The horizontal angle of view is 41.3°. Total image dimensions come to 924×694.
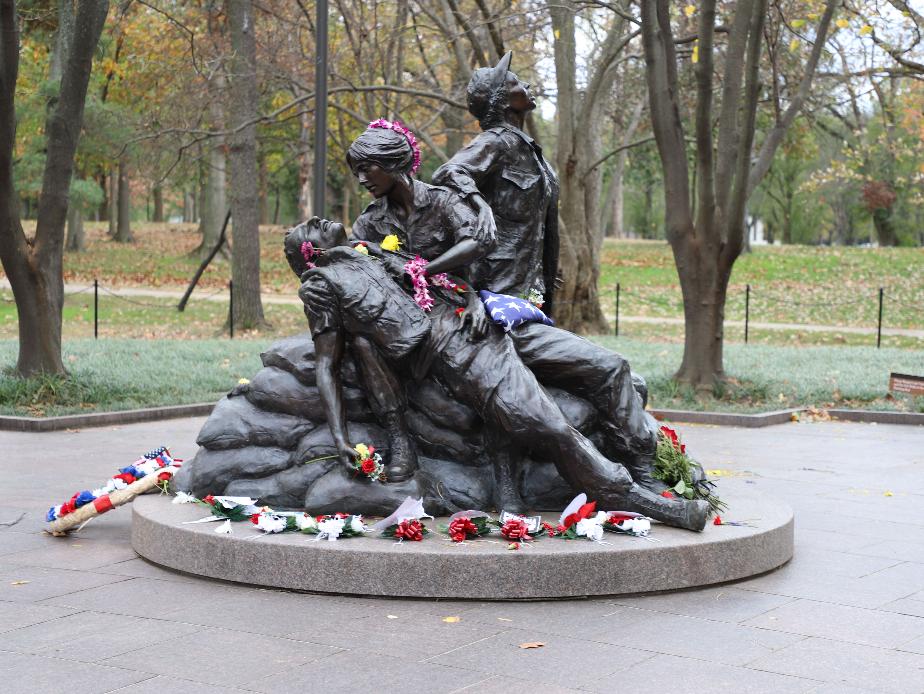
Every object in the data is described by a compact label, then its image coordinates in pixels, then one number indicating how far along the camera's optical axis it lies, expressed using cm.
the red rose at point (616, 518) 607
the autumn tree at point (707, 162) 1344
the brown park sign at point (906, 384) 1406
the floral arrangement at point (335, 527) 588
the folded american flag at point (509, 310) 656
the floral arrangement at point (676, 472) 664
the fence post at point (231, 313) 2085
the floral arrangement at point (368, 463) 623
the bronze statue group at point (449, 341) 624
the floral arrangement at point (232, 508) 627
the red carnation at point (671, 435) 689
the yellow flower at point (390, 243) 675
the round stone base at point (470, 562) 559
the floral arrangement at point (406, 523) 584
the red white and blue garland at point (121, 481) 701
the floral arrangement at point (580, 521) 589
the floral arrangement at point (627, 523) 601
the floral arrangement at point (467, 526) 584
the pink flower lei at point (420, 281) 663
